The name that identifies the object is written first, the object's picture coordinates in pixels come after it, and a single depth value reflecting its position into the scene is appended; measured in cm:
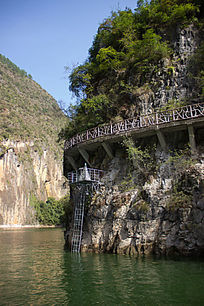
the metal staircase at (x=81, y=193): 1831
